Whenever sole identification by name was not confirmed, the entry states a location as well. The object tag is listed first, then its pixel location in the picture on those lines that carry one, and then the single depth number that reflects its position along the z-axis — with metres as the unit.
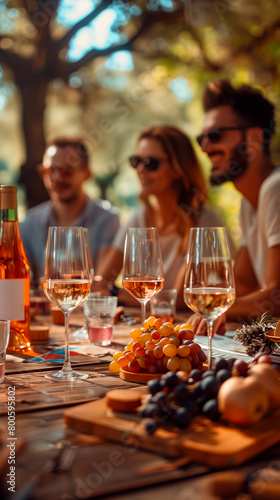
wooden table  0.56
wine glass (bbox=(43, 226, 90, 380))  1.09
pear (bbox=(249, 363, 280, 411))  0.72
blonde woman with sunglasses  3.15
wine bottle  1.29
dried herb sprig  1.08
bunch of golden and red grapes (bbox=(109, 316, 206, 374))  1.00
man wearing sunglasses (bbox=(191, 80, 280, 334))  2.80
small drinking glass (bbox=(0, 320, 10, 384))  1.03
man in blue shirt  3.83
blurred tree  5.15
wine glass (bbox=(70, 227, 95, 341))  1.58
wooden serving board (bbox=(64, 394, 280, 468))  0.63
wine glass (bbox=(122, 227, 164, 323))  1.23
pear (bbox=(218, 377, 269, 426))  0.69
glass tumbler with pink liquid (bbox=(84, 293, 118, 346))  1.47
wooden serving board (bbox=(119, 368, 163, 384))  1.01
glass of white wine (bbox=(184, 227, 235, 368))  0.94
